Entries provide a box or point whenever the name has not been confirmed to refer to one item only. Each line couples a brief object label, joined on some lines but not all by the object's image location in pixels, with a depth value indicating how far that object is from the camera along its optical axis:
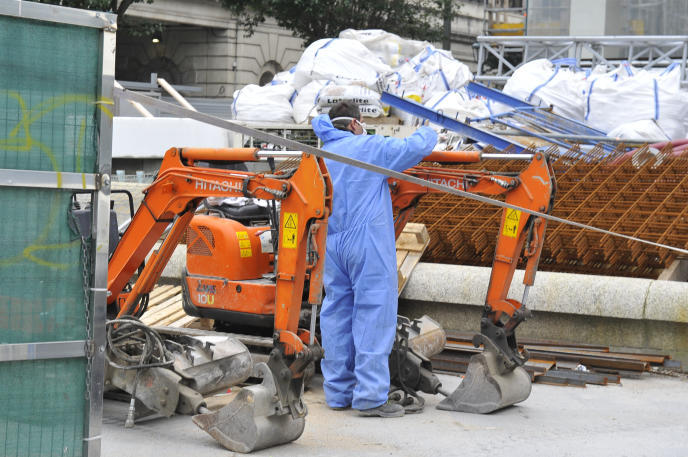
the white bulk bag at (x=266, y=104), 18.06
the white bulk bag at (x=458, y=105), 16.53
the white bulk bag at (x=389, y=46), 21.11
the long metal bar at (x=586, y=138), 14.11
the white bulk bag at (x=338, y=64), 18.44
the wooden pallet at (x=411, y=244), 9.25
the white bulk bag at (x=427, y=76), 18.67
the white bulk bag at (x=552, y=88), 16.83
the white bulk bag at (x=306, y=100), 17.66
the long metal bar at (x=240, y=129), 3.85
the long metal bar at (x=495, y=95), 16.78
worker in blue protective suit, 6.68
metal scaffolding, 18.58
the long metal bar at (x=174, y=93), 16.50
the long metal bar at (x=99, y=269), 3.73
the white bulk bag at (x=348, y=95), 15.18
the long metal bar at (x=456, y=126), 12.96
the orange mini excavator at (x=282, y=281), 5.84
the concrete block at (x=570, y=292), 8.13
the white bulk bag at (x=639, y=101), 15.73
